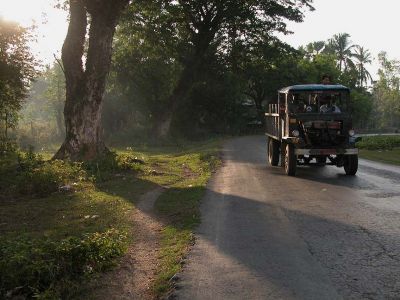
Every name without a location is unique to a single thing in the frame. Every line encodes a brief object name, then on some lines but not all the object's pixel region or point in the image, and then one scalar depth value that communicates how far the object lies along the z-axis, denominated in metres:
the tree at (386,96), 87.32
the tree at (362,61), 92.62
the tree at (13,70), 23.58
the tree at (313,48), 76.46
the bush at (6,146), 21.03
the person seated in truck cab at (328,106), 15.47
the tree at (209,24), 35.75
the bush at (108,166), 16.06
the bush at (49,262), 5.38
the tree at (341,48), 91.50
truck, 14.98
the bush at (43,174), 13.15
